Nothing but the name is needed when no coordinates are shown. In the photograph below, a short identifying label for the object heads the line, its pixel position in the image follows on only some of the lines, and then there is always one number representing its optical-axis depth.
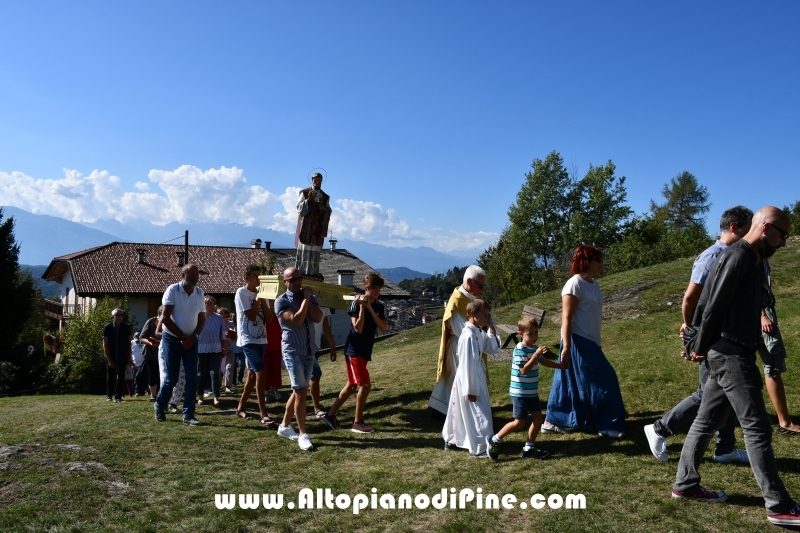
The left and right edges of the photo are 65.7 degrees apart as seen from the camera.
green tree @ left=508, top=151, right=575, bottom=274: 55.09
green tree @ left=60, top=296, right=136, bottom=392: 23.52
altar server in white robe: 6.11
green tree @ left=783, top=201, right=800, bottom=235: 39.71
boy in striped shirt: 5.85
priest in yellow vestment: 7.00
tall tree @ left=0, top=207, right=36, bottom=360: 30.14
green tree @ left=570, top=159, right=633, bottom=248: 54.84
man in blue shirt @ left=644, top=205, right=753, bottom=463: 5.22
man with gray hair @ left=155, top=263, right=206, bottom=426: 7.76
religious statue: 10.18
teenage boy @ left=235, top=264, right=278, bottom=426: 8.12
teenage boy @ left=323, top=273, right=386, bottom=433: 7.40
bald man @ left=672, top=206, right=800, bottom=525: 4.02
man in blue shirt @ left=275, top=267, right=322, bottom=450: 6.86
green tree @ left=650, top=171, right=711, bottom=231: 76.88
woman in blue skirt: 6.32
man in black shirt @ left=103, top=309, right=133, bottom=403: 10.80
